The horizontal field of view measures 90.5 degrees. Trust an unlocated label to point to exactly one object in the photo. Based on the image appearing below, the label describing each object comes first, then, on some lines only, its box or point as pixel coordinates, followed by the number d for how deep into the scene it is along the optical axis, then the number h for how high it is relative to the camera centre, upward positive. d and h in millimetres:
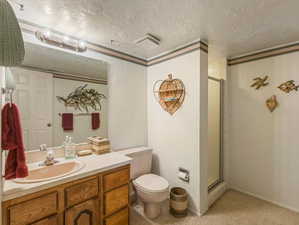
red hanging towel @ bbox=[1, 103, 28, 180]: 1053 -220
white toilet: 1739 -902
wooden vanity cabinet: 1056 -767
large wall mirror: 1518 +187
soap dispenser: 1693 -427
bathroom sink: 1352 -567
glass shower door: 2387 -338
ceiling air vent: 1791 +900
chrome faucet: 1485 -455
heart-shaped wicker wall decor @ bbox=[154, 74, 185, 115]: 2066 +273
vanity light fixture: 1564 +802
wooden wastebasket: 1872 -1180
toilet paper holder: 1977 -854
